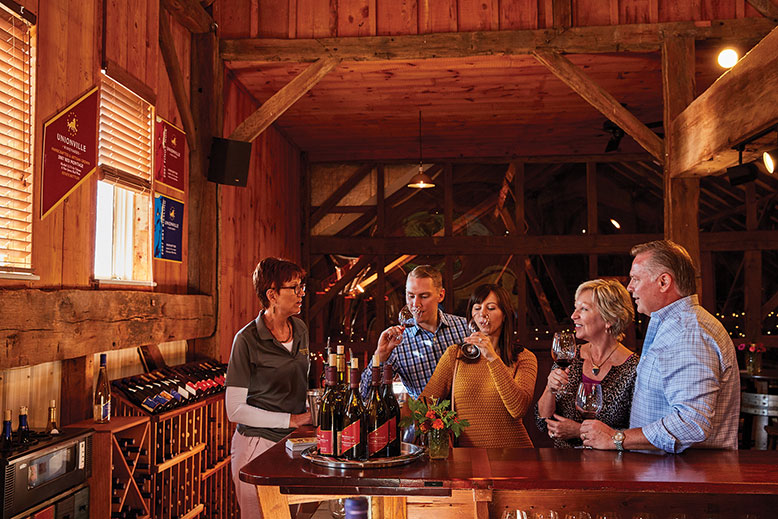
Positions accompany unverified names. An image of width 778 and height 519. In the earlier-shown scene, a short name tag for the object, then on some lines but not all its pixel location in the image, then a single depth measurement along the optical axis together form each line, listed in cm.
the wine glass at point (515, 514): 200
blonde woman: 284
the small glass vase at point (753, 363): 681
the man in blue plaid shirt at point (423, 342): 369
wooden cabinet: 327
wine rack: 389
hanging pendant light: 745
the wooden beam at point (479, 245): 881
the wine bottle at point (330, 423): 240
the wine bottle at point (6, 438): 267
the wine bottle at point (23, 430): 279
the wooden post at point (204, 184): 519
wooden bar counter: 217
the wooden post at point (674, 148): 518
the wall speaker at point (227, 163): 524
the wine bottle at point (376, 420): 238
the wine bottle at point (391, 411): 238
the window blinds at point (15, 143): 296
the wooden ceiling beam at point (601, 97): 534
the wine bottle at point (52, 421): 302
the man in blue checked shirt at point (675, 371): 238
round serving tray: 230
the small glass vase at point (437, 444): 243
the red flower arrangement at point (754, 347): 693
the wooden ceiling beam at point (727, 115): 377
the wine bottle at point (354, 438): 236
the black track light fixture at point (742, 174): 591
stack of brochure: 254
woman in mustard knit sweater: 307
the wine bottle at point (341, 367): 259
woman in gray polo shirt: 319
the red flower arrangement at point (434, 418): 240
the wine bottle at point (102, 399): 358
